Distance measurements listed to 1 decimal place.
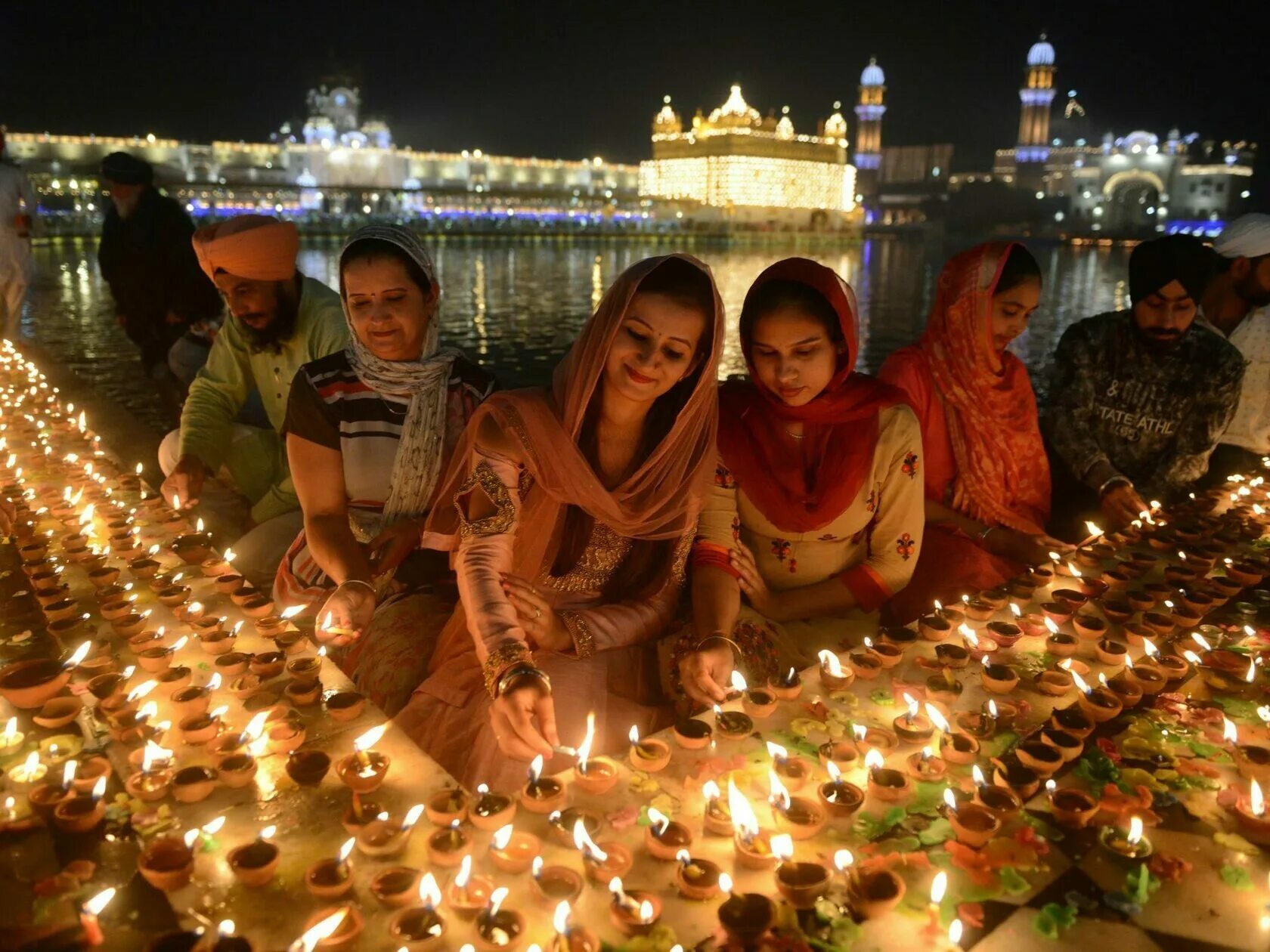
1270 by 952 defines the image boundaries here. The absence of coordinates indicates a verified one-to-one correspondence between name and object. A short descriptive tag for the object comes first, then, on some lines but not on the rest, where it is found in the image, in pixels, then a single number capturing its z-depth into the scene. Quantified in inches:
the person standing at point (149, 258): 228.5
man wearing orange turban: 126.7
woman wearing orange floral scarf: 127.9
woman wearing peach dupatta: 87.7
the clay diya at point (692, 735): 68.3
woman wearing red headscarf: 101.5
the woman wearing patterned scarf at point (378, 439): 107.7
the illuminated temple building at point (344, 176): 2070.6
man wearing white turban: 167.5
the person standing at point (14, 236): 234.8
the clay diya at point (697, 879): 52.5
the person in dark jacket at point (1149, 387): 141.7
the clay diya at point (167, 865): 51.4
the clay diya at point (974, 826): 56.8
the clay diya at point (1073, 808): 60.2
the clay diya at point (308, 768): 61.8
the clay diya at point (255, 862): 51.9
